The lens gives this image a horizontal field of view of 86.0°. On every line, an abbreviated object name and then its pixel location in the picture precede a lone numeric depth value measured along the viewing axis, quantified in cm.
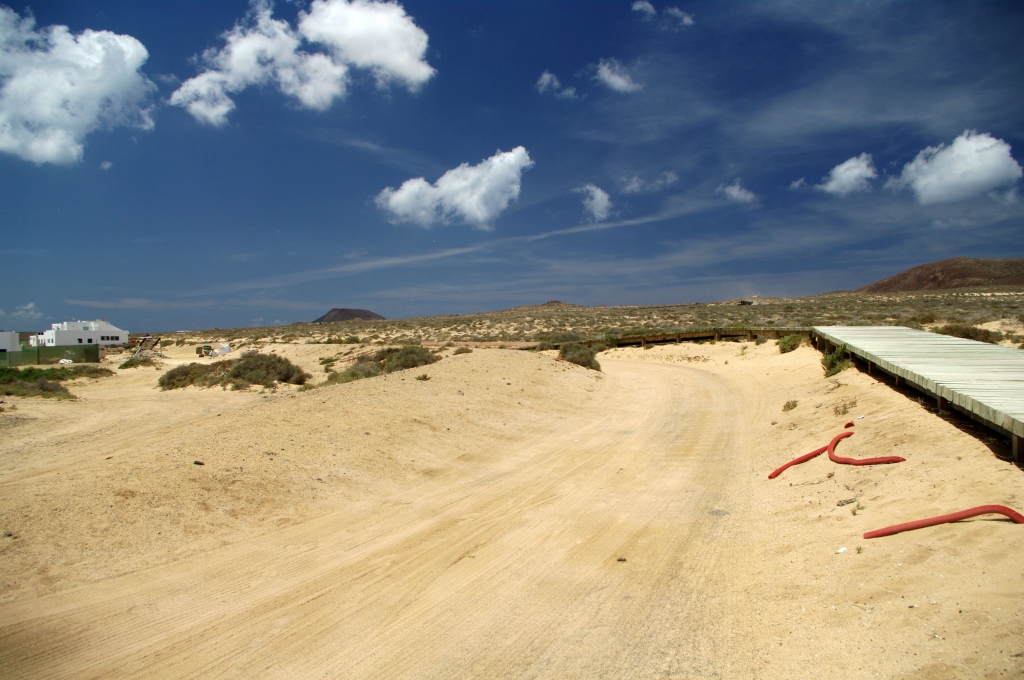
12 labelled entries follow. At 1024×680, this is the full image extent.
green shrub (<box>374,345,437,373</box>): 1864
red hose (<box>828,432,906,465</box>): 646
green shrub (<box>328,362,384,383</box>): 1788
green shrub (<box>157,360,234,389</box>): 2186
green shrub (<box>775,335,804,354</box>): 2158
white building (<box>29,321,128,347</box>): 6159
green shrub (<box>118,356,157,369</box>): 3047
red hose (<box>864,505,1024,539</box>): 436
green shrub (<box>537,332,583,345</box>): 3222
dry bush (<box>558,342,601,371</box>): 2127
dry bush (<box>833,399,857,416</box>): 927
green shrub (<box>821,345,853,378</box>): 1286
